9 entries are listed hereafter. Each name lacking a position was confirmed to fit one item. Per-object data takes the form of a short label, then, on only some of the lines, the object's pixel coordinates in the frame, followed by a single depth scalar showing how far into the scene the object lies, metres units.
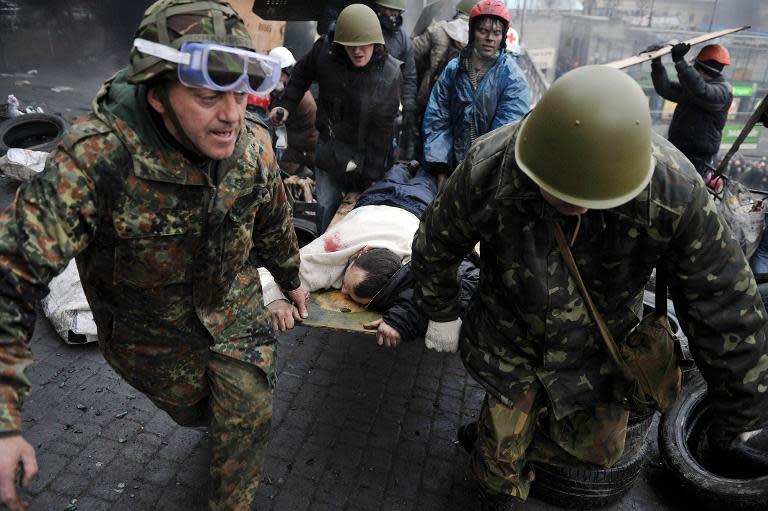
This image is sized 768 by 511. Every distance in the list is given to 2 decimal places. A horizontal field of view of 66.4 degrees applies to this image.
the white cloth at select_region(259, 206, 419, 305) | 3.63
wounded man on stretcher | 3.11
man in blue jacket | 4.43
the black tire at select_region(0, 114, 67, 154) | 6.24
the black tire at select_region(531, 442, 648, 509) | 2.83
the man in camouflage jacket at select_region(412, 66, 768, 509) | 1.85
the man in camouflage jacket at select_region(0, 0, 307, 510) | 1.75
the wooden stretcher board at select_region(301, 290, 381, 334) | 3.18
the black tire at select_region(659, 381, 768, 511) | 2.67
